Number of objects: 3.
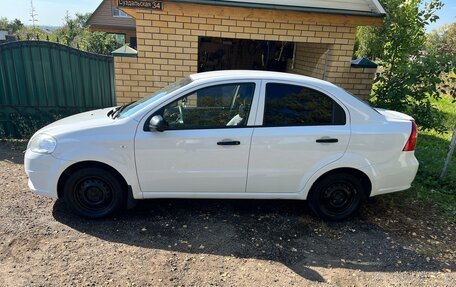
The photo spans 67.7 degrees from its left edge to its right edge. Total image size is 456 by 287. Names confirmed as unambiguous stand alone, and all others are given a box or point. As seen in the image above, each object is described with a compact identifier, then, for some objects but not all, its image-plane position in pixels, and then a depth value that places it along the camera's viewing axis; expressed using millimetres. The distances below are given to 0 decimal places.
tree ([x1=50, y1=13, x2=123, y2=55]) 18938
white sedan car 3537
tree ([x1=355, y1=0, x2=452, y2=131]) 5832
